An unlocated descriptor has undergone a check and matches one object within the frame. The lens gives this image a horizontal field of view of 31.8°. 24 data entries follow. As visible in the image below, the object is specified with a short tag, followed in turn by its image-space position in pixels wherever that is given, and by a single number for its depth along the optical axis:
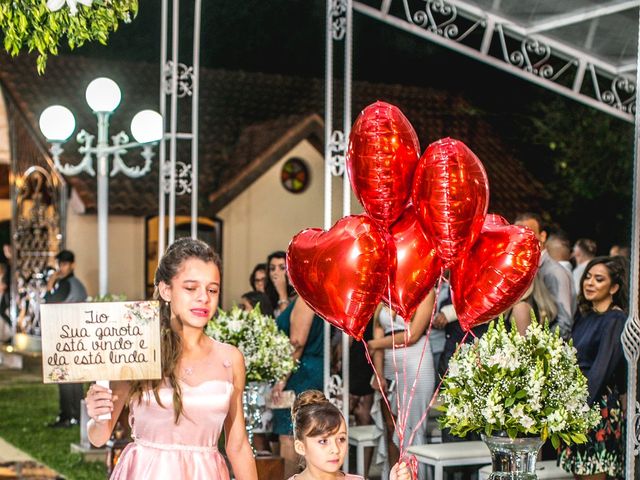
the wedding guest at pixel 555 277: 7.19
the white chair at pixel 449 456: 5.94
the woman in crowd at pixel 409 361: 6.85
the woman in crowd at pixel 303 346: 7.09
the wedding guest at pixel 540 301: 6.66
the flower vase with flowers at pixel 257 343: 6.05
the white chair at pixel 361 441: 7.34
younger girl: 4.22
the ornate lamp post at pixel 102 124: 8.91
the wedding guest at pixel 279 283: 8.52
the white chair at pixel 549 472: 5.64
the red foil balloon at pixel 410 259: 4.25
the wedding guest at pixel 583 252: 9.01
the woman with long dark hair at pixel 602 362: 5.71
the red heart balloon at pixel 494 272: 4.04
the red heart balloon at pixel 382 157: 3.99
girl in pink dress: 3.73
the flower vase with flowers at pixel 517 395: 4.40
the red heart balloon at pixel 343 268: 4.02
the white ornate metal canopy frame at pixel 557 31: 7.36
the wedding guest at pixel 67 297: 11.55
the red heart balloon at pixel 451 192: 3.88
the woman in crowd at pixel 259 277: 9.77
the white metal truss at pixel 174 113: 7.68
